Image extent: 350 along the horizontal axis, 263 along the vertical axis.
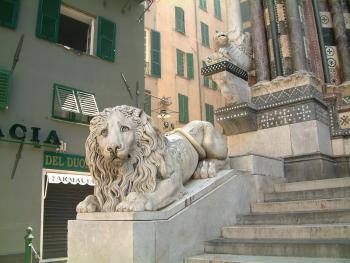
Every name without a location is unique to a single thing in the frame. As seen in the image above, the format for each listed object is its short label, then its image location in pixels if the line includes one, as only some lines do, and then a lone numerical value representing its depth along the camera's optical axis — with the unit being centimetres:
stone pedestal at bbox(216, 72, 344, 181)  707
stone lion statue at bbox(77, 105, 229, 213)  376
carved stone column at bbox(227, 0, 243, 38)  903
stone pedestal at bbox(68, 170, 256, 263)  353
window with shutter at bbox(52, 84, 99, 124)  1231
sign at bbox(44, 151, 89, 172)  1178
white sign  1156
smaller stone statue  809
